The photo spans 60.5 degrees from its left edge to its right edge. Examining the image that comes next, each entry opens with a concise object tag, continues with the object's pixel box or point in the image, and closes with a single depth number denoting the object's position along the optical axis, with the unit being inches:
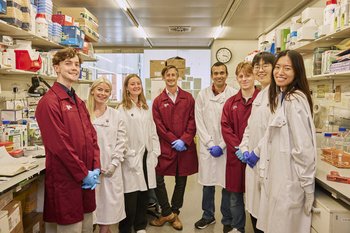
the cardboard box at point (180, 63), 272.7
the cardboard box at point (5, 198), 70.0
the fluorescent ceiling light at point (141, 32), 242.1
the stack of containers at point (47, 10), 114.7
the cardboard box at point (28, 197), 85.6
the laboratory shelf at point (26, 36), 95.5
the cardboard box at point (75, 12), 146.3
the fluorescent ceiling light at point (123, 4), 166.9
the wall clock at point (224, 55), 288.2
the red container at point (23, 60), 102.4
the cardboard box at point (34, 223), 85.5
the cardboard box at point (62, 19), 131.0
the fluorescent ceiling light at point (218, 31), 235.1
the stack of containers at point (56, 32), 126.0
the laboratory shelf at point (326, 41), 101.3
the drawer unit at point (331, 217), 63.2
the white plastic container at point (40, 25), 111.2
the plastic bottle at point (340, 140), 98.8
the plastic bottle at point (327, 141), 106.6
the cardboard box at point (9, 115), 106.6
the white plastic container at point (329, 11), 105.3
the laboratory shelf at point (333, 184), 62.5
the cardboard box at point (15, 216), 71.1
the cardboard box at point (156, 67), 271.6
